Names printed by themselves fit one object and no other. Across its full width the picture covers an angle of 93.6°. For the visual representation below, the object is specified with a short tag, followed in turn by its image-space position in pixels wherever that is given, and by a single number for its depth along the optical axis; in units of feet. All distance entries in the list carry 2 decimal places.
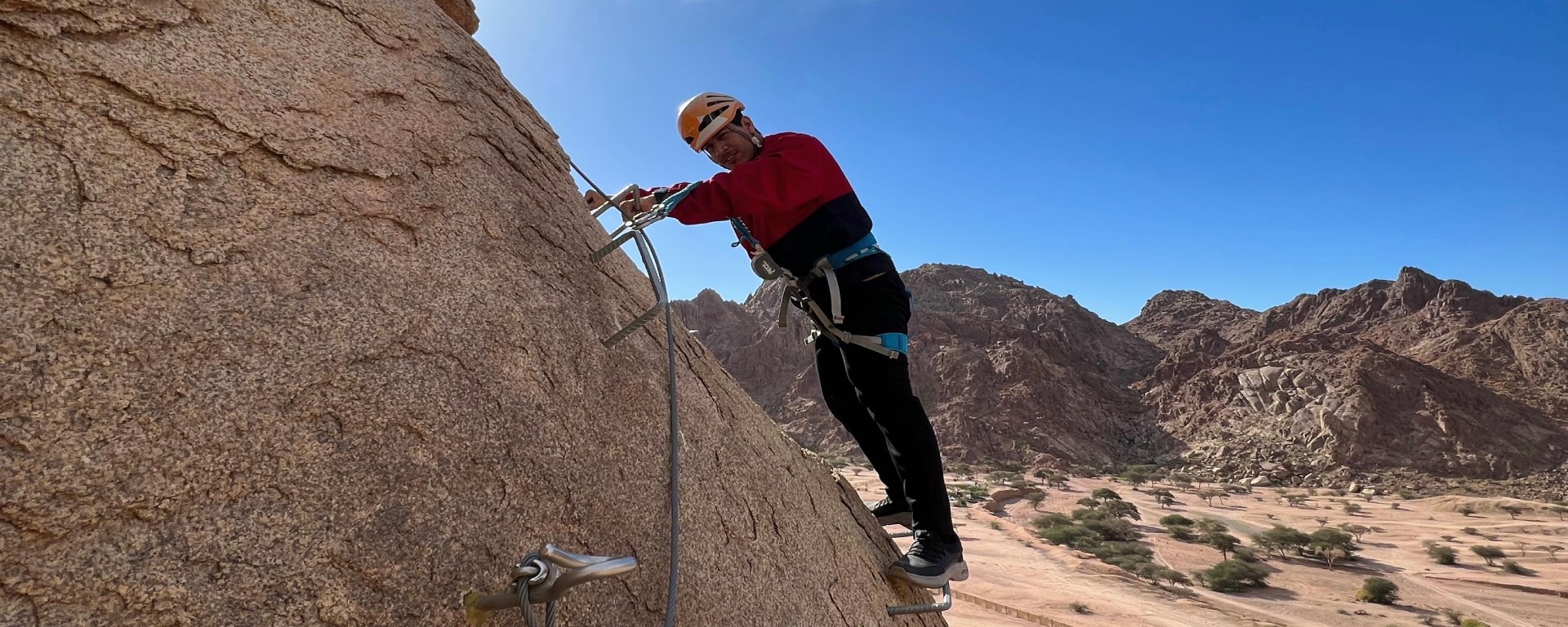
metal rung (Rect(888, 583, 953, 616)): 9.00
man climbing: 8.86
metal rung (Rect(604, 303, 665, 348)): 6.99
